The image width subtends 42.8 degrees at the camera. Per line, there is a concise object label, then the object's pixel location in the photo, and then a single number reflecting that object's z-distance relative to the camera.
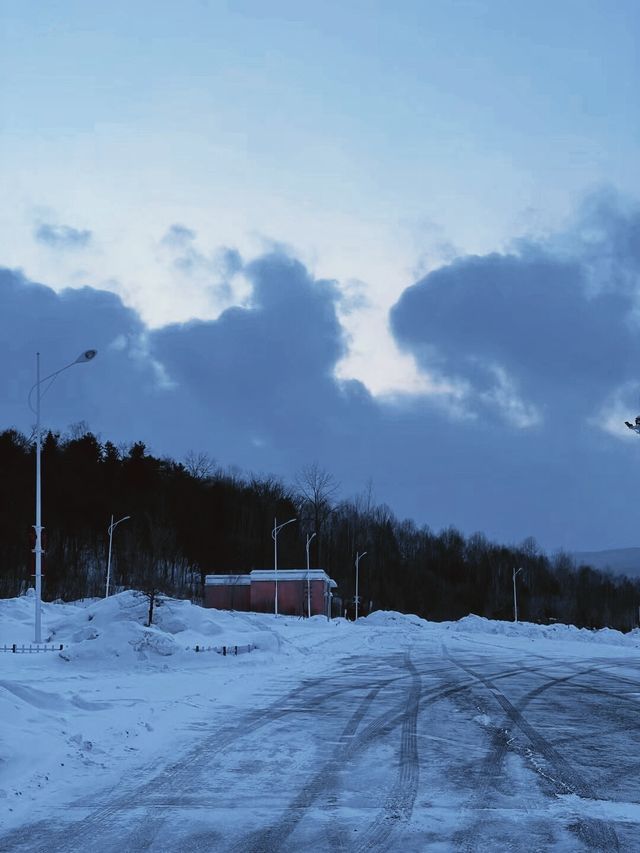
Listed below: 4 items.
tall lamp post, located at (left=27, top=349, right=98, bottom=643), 25.67
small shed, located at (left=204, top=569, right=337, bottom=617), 83.44
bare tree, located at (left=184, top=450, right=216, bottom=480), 131.40
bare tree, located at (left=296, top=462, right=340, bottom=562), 100.38
